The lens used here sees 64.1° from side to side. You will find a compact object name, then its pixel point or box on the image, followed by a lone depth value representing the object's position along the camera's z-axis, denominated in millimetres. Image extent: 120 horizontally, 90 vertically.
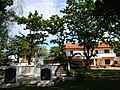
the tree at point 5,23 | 10303
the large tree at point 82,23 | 12903
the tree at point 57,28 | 14695
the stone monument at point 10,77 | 7703
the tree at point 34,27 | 15671
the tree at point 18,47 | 17940
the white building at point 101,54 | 27866
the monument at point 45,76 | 7829
